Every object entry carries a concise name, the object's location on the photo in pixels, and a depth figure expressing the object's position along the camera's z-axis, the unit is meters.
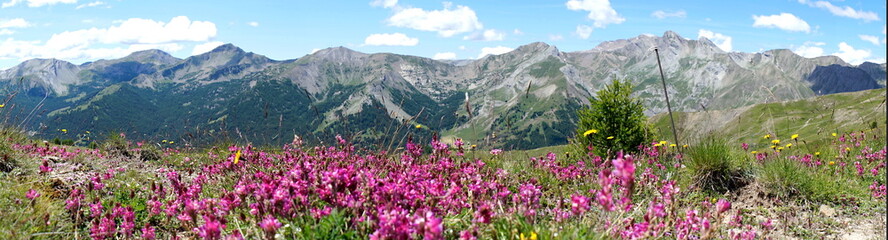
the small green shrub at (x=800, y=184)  8.17
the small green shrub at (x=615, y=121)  18.91
